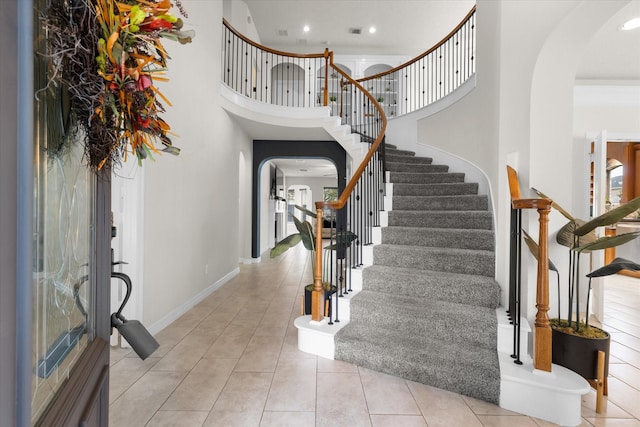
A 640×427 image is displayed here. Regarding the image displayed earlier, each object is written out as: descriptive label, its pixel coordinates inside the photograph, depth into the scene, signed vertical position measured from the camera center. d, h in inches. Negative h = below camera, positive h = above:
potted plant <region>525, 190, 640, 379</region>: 75.7 -31.4
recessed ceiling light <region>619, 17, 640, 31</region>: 129.0 +77.2
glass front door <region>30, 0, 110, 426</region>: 25.7 -6.6
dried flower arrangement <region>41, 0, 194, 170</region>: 26.0 +12.6
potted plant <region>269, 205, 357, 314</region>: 124.1 -14.2
